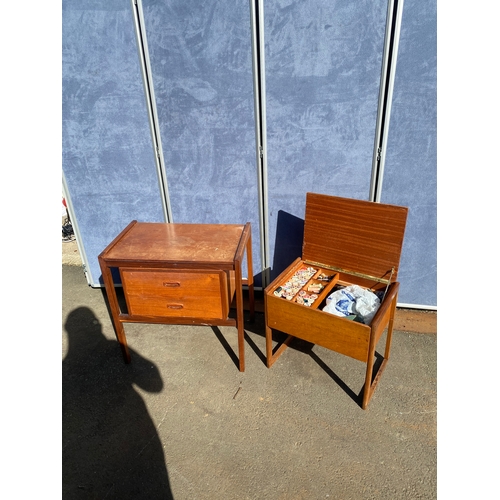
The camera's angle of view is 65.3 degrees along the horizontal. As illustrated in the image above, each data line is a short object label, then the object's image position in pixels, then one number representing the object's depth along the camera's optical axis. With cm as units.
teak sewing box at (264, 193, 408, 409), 230
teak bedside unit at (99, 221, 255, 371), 252
